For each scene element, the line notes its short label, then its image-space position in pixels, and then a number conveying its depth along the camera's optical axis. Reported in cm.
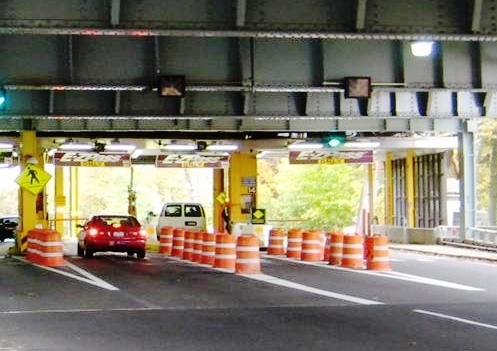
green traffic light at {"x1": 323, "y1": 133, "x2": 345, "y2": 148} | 3499
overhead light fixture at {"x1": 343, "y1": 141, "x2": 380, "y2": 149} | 4172
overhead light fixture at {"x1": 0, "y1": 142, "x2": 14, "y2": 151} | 4100
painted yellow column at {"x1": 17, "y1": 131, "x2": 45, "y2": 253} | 3330
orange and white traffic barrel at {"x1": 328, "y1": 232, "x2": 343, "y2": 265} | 2688
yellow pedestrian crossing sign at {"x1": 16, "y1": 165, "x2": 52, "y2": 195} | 3203
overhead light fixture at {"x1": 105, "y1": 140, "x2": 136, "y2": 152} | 4119
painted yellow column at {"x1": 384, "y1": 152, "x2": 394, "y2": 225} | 5116
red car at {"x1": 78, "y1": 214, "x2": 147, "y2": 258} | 3027
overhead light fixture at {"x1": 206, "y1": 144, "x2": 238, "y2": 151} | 4179
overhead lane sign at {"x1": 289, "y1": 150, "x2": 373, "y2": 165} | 4184
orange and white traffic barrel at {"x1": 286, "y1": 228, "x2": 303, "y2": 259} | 3098
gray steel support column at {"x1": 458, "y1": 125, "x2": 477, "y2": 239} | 3922
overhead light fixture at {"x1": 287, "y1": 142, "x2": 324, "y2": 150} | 4128
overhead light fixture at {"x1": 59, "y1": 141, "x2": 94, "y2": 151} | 4041
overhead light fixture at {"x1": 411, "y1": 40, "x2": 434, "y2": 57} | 1973
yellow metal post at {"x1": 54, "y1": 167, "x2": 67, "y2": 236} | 5059
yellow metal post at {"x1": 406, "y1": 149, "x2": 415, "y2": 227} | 4788
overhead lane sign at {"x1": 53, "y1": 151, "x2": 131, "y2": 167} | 4156
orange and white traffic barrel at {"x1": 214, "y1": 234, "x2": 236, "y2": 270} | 2567
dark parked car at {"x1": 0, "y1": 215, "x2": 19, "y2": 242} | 5182
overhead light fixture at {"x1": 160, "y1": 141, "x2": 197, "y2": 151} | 4162
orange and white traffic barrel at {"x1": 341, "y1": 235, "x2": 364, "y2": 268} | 2561
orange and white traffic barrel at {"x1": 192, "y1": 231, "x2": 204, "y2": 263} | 2866
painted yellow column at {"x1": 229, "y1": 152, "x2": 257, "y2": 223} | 4325
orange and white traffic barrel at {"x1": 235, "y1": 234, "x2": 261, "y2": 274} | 2342
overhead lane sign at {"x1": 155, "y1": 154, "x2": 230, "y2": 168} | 4200
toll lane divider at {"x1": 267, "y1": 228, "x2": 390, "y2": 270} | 2472
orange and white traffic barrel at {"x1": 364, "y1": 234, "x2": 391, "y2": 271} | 2456
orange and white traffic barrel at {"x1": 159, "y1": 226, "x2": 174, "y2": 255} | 3416
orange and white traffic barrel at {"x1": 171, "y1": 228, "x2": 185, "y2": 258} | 3203
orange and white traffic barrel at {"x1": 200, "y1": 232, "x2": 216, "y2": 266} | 2759
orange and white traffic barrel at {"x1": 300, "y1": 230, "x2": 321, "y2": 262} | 2905
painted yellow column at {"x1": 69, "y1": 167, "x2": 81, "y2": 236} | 6066
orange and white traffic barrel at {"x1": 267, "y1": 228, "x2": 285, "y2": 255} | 3353
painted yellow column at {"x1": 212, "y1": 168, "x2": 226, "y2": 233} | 4563
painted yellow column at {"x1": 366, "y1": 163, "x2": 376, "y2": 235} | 5231
